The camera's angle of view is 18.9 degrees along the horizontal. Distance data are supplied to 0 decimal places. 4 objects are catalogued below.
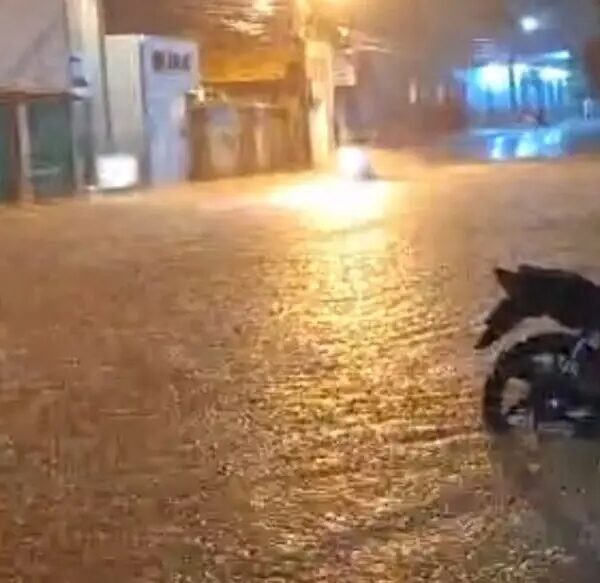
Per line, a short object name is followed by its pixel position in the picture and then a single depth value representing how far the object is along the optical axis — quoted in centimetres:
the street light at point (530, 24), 8481
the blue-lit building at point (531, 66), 8269
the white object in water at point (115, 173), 3722
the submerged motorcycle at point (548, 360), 735
